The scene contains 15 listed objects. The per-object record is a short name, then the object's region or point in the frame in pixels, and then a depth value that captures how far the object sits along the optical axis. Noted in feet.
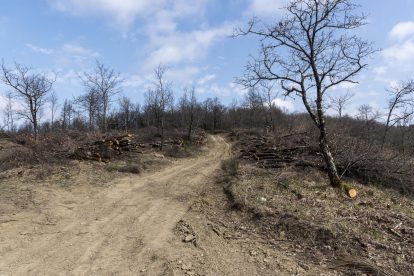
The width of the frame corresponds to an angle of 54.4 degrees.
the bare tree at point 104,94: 113.39
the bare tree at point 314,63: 44.47
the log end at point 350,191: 42.35
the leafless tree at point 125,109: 214.18
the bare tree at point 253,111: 185.98
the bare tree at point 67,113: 230.68
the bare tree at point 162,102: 92.06
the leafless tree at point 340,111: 121.56
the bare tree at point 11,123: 205.40
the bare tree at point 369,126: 75.35
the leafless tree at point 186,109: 168.76
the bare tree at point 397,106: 72.90
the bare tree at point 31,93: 96.94
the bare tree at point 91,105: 136.10
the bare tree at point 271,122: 151.04
